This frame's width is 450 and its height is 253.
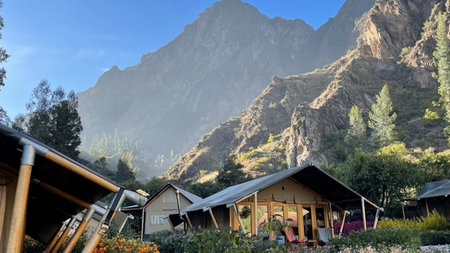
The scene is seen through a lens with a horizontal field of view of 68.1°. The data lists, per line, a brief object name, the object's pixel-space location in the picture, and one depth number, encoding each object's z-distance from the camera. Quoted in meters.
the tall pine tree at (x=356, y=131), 66.38
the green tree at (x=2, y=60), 28.85
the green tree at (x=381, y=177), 28.48
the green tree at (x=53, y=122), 42.94
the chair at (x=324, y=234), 16.71
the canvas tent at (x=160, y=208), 35.25
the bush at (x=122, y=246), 6.77
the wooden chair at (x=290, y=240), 13.83
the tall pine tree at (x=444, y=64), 53.34
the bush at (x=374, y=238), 11.35
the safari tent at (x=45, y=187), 3.14
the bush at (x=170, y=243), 14.73
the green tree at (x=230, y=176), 54.37
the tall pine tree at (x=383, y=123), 61.28
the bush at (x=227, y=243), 5.36
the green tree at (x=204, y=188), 51.88
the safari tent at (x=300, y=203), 15.62
